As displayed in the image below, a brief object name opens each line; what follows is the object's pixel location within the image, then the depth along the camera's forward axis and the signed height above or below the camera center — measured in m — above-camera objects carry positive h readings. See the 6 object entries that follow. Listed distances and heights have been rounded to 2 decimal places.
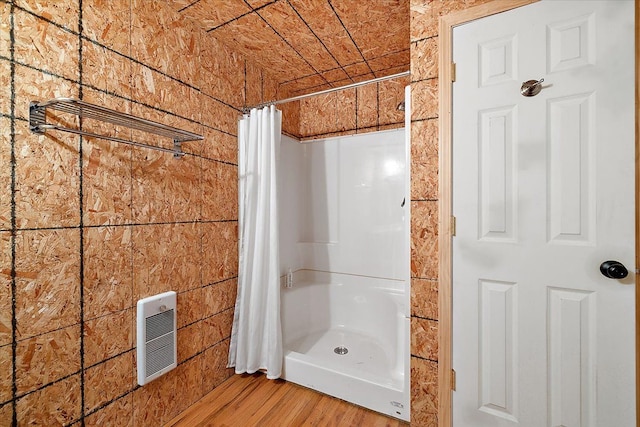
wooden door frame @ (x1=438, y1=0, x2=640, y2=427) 1.29 -0.02
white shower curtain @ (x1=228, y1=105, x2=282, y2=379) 1.95 -0.39
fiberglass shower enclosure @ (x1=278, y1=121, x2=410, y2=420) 2.34 -0.34
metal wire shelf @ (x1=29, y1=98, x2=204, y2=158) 1.07 +0.42
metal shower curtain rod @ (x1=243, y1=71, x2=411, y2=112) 1.59 +0.81
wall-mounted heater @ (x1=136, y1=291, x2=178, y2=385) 1.43 -0.69
